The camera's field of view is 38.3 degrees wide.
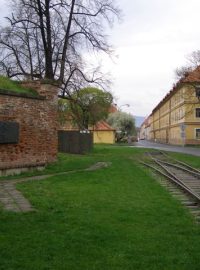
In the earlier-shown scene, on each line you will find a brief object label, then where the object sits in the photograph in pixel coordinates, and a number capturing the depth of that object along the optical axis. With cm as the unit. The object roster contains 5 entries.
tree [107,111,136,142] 5794
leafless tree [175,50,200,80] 3838
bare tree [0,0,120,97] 1939
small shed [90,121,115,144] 4545
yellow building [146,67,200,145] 4006
